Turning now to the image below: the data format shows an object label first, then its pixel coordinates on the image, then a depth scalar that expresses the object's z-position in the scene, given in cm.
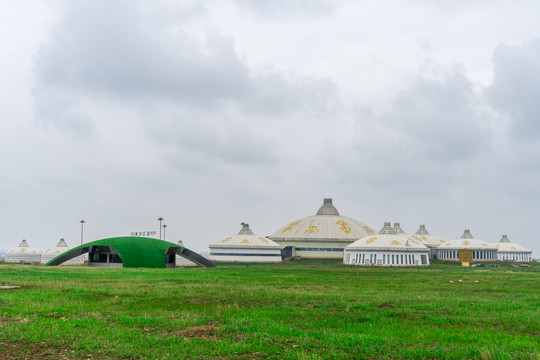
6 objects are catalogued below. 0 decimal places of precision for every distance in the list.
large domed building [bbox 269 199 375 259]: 14662
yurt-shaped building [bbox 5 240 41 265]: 13588
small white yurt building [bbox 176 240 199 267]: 8425
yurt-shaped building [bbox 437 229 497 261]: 14350
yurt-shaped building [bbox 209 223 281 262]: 12669
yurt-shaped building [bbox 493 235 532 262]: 16975
